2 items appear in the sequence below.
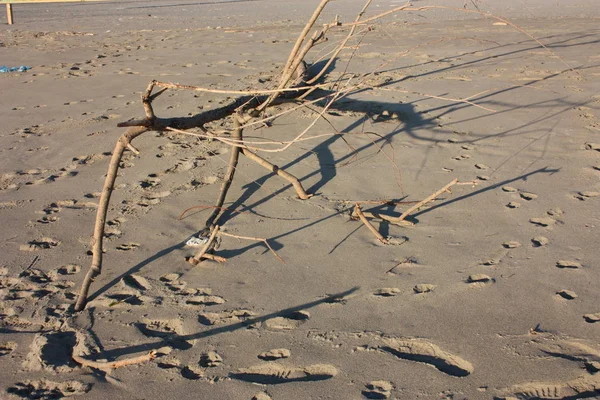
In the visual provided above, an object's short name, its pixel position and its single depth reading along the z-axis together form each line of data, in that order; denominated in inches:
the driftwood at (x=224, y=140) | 116.0
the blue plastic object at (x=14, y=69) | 325.3
